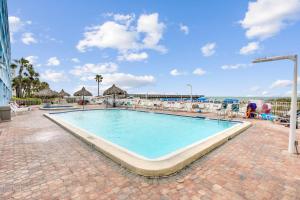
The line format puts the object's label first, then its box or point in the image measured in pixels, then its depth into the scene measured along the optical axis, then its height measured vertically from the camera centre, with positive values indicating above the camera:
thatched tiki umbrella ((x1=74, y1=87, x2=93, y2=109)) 19.15 +0.62
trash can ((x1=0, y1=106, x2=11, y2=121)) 8.80 -0.91
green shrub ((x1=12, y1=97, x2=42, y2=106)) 21.67 -0.60
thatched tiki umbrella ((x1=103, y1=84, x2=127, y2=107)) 18.47 +0.77
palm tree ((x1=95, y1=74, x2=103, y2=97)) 44.06 +5.65
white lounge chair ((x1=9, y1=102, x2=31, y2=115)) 12.73 -1.11
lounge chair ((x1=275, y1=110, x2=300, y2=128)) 7.88 -1.28
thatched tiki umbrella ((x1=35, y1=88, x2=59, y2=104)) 19.05 +0.57
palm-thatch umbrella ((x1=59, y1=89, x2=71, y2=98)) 26.70 +0.79
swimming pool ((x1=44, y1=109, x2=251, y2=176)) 5.88 -1.94
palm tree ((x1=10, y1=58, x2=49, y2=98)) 34.03 +5.11
